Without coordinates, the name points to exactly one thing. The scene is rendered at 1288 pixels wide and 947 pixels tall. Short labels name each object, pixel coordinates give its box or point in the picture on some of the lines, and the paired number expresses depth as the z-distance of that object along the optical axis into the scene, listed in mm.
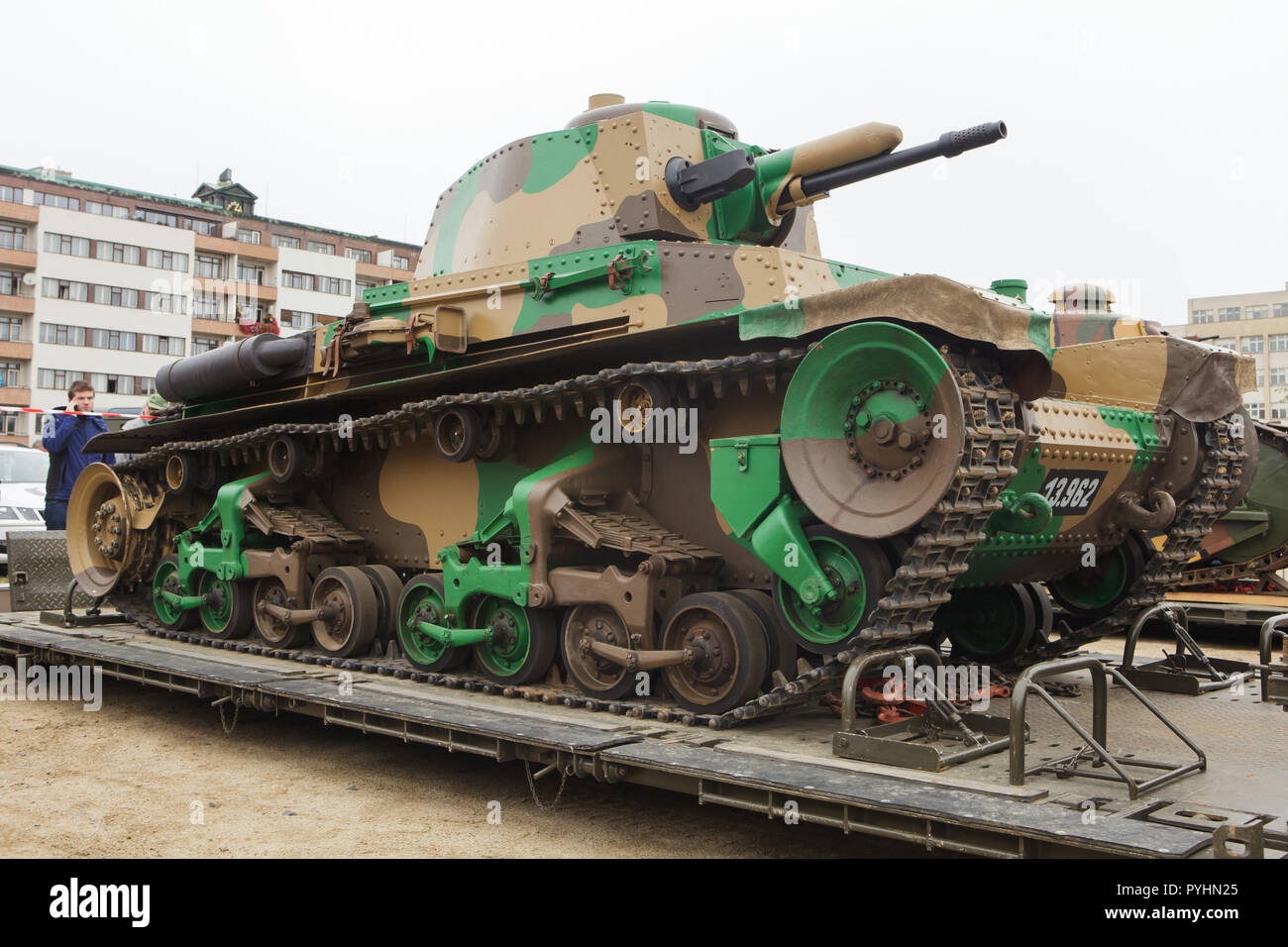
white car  18250
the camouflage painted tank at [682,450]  6500
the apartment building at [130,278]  58562
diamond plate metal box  13492
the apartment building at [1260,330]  74062
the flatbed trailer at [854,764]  4824
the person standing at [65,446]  13977
